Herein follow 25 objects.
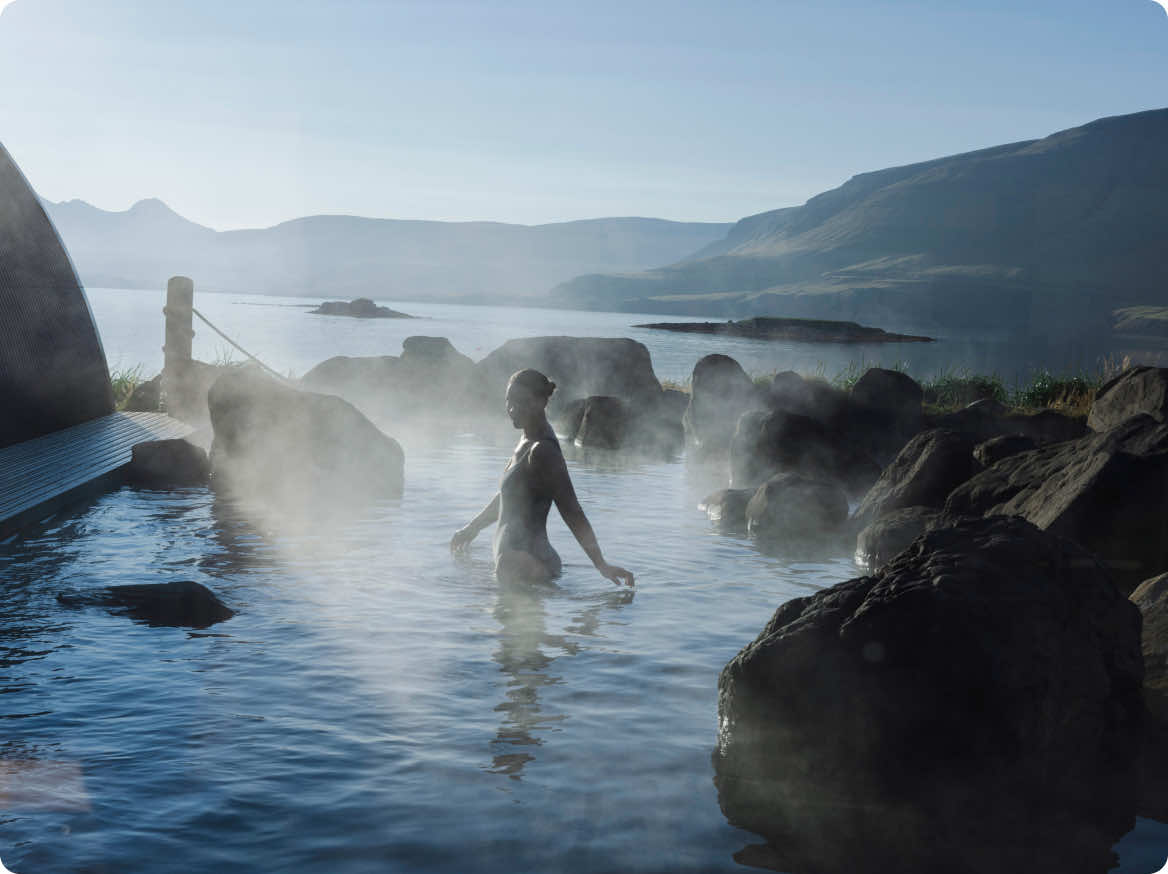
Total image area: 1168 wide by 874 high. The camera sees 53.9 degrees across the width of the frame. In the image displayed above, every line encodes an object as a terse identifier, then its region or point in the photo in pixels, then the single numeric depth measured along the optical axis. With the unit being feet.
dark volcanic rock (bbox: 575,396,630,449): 74.54
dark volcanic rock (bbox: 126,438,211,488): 46.44
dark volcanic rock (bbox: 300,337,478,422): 94.38
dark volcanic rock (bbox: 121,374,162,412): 71.67
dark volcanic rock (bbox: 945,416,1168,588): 32.09
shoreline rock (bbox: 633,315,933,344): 422.00
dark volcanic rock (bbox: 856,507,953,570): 37.63
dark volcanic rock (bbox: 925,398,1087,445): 63.00
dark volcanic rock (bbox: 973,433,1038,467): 43.32
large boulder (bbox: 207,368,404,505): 48.85
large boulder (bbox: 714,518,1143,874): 17.37
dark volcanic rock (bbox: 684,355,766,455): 76.38
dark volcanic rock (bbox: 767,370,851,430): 71.36
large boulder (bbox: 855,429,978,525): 42.93
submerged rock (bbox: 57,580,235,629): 27.04
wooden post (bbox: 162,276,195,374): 68.90
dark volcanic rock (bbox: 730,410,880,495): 57.31
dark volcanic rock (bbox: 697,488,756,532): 45.78
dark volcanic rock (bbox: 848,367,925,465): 68.33
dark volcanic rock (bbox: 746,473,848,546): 43.32
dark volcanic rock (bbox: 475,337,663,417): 95.76
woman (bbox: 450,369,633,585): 30.07
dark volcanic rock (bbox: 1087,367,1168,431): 45.80
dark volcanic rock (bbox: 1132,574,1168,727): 22.62
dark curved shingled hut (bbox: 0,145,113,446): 49.80
